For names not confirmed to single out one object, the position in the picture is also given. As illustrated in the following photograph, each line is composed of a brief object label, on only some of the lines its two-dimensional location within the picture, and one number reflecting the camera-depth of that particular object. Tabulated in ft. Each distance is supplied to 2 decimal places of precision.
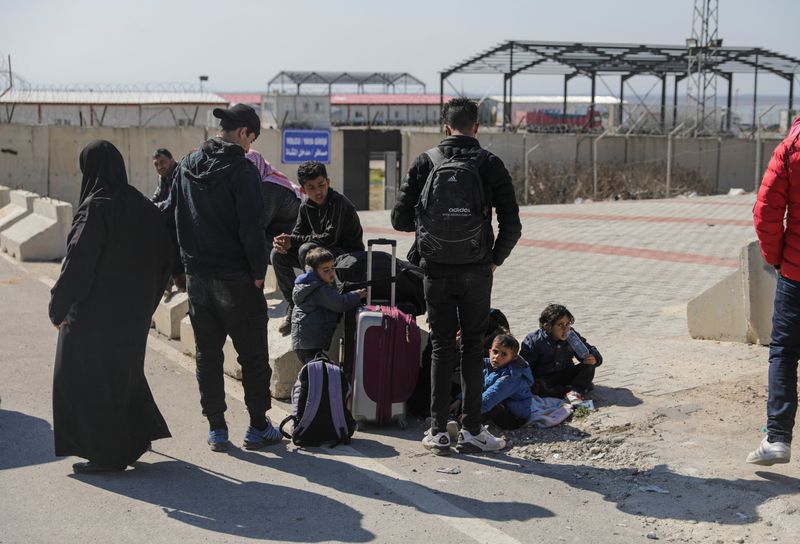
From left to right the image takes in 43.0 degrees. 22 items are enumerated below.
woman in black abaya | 17.67
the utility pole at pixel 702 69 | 111.24
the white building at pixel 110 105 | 150.21
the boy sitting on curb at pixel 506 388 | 20.29
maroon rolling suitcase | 20.29
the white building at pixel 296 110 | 123.75
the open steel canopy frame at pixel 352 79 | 250.98
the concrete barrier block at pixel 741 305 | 24.21
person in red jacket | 16.19
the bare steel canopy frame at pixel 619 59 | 118.93
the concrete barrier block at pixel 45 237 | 51.21
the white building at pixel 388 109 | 226.99
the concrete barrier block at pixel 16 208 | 57.06
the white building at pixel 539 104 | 219.41
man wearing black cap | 18.76
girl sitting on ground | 21.70
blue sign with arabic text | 106.83
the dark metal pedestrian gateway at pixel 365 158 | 118.21
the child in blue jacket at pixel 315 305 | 21.03
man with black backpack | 17.84
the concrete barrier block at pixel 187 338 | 28.73
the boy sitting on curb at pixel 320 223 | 23.38
